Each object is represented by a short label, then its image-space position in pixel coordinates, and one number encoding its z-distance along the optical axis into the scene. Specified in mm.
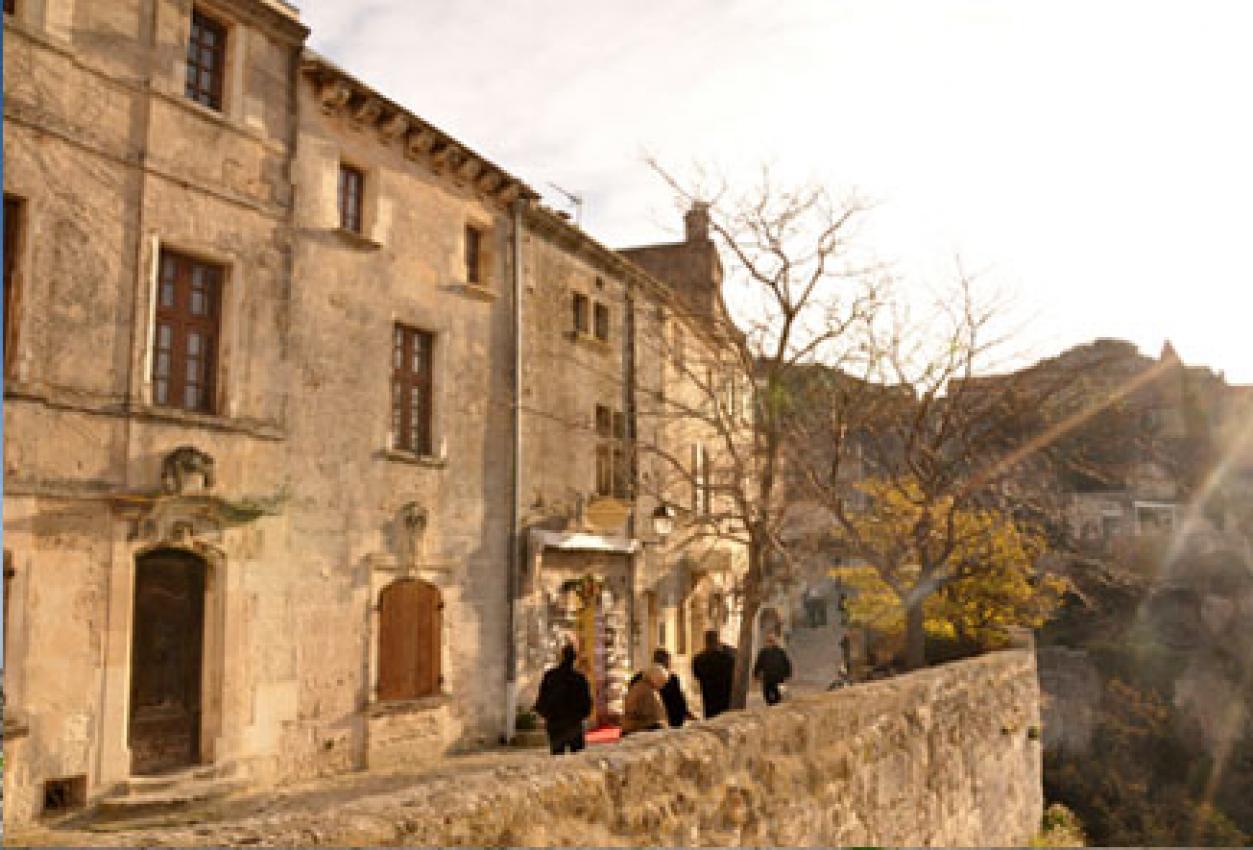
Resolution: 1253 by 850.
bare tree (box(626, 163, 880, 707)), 12820
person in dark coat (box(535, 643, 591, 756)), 9500
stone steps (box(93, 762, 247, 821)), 9133
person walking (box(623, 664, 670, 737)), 9062
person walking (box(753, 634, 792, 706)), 11969
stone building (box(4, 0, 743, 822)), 9039
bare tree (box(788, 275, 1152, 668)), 15008
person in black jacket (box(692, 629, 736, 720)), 10586
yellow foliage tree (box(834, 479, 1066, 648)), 17203
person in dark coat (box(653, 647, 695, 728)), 10102
